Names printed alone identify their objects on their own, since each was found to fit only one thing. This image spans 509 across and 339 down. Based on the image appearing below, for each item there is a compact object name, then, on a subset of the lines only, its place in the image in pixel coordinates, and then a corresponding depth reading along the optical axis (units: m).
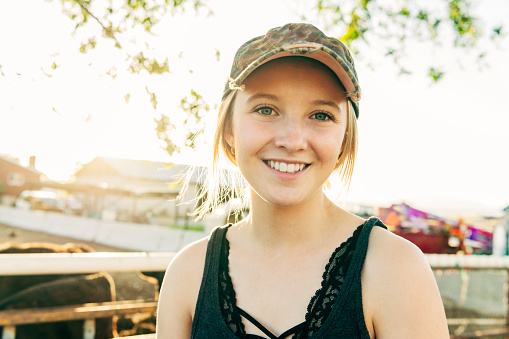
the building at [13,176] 45.96
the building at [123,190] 24.42
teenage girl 1.18
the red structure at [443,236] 9.55
